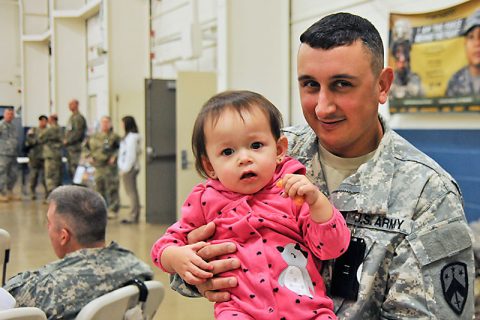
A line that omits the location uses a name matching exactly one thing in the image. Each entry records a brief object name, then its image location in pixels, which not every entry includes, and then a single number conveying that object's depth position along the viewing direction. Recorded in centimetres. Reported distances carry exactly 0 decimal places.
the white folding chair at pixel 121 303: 216
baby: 129
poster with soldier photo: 354
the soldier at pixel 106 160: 841
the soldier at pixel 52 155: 1099
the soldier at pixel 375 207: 124
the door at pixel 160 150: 777
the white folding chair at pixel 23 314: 194
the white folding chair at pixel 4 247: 297
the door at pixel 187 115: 716
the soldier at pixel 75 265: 234
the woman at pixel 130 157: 784
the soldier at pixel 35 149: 1139
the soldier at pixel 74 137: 1025
